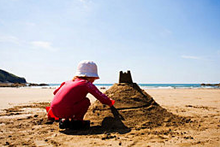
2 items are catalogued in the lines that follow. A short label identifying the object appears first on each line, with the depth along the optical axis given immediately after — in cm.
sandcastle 346
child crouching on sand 310
